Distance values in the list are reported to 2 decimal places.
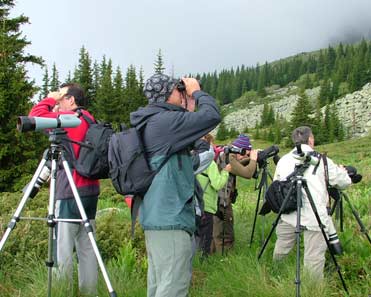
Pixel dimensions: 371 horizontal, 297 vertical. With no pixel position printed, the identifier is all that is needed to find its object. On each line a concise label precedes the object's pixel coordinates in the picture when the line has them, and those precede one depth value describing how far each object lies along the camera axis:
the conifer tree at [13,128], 18.03
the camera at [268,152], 5.98
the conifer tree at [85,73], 53.66
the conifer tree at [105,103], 50.88
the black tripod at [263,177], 6.76
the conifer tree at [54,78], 67.88
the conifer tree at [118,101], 51.78
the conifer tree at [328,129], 79.31
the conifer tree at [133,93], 56.44
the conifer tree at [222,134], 101.25
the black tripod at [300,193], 4.68
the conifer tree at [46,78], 75.75
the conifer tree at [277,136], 86.49
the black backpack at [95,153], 4.03
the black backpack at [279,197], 5.20
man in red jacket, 4.38
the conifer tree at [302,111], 73.00
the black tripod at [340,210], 5.57
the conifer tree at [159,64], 60.85
